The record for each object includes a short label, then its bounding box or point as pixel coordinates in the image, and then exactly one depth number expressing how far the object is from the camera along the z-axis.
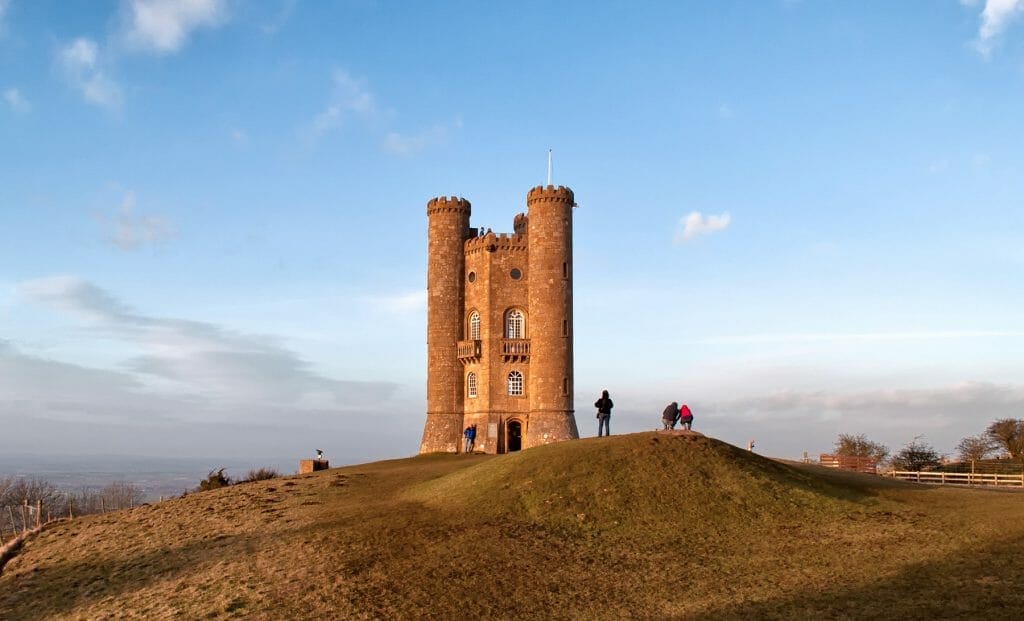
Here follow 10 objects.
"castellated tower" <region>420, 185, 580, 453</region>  55.47
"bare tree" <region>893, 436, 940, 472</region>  70.88
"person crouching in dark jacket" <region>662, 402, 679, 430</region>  39.00
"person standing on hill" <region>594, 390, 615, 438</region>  42.91
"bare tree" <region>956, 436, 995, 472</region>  78.12
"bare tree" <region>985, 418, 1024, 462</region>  74.94
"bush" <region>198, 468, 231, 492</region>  47.62
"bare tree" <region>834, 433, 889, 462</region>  80.25
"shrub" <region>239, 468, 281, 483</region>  50.34
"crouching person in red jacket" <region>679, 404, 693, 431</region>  38.62
